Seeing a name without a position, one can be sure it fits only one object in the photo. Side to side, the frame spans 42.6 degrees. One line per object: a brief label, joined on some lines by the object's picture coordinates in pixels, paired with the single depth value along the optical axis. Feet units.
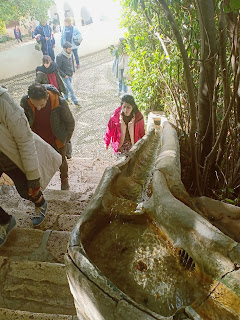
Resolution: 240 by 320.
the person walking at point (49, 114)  9.77
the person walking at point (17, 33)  37.59
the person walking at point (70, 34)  30.59
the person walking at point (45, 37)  28.81
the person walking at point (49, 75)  18.08
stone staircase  6.74
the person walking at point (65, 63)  22.85
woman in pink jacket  12.39
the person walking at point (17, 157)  7.11
